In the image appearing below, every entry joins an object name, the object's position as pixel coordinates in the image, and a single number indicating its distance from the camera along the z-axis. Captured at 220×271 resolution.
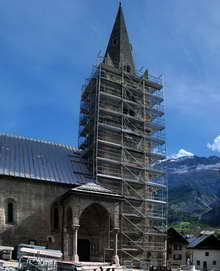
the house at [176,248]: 60.28
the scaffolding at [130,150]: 37.16
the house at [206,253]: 57.28
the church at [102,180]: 32.56
